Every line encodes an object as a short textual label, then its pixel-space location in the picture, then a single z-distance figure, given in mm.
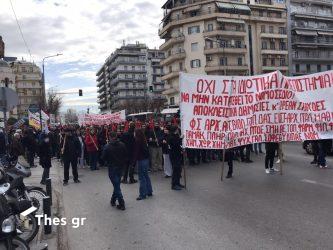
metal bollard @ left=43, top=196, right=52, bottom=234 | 7242
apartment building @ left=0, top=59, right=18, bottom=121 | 82212
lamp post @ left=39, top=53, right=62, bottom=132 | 24217
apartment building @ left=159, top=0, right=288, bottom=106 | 72062
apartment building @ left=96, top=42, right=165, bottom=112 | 127250
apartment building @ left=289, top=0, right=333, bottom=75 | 84438
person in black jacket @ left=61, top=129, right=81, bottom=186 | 13523
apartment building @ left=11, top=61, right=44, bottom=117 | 133000
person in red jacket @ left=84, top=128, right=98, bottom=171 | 17422
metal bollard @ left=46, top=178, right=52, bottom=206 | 8734
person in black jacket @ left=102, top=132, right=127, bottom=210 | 9258
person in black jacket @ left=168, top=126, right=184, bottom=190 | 10961
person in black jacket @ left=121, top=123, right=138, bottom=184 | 12727
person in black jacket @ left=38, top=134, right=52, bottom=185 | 13133
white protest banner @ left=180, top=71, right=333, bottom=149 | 11227
